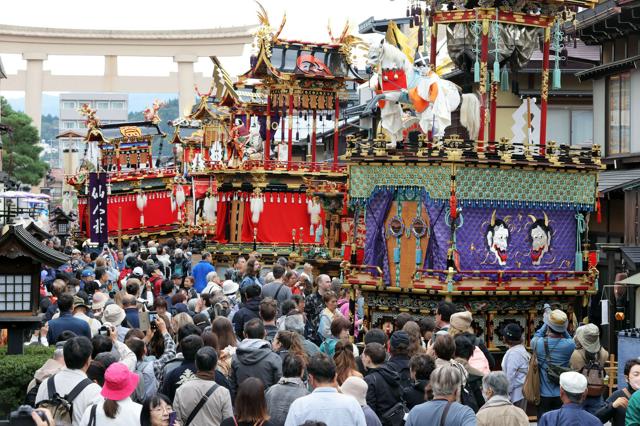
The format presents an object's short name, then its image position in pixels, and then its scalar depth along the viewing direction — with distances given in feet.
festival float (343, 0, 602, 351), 72.49
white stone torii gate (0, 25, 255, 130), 279.08
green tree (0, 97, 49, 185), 268.62
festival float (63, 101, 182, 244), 181.37
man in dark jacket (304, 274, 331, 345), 55.42
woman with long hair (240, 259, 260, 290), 71.39
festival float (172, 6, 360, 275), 139.33
